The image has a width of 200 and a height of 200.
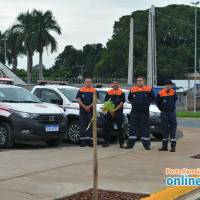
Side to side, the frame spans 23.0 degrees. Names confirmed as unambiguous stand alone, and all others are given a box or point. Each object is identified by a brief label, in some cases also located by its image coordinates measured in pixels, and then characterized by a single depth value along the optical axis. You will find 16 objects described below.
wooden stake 6.28
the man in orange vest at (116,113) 13.00
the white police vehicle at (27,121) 12.28
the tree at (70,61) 104.25
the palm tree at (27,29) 59.19
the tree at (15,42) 63.51
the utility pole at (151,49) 29.52
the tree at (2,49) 86.26
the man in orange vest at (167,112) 12.42
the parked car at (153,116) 15.12
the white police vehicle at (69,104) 13.75
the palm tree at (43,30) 58.28
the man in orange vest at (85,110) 13.17
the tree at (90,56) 103.88
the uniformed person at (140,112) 12.57
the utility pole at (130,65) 35.55
